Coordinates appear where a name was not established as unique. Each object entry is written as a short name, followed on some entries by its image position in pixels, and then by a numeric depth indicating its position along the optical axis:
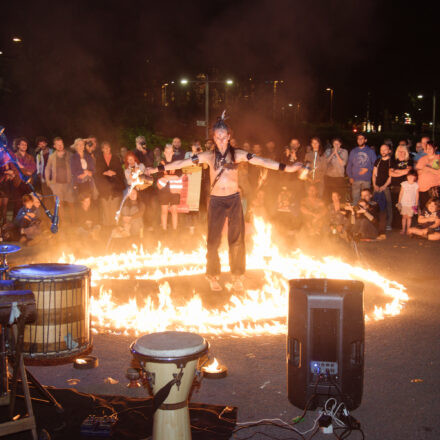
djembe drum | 3.66
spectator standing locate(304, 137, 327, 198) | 13.46
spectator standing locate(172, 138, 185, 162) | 13.02
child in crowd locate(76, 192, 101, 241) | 11.98
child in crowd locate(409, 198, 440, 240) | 12.21
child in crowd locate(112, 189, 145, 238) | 12.43
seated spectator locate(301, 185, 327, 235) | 12.33
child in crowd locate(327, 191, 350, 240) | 11.98
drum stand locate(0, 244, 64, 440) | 3.77
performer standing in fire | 7.75
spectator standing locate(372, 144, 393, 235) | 13.27
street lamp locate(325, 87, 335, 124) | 45.03
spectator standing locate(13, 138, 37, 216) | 12.83
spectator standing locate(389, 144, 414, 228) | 13.48
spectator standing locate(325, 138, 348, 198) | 13.77
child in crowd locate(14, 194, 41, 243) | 11.47
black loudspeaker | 4.33
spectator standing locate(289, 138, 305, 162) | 13.00
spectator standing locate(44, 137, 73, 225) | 12.55
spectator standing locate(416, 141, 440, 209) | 13.04
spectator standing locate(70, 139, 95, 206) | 12.60
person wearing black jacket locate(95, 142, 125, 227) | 12.77
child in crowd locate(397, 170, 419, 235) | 13.05
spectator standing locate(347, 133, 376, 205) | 13.39
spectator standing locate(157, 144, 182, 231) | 12.85
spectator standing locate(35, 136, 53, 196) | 13.52
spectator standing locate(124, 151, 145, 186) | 12.14
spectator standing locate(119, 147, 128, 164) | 14.13
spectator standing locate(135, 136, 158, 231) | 13.23
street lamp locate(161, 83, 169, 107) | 36.05
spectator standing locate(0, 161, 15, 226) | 13.01
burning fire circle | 6.47
